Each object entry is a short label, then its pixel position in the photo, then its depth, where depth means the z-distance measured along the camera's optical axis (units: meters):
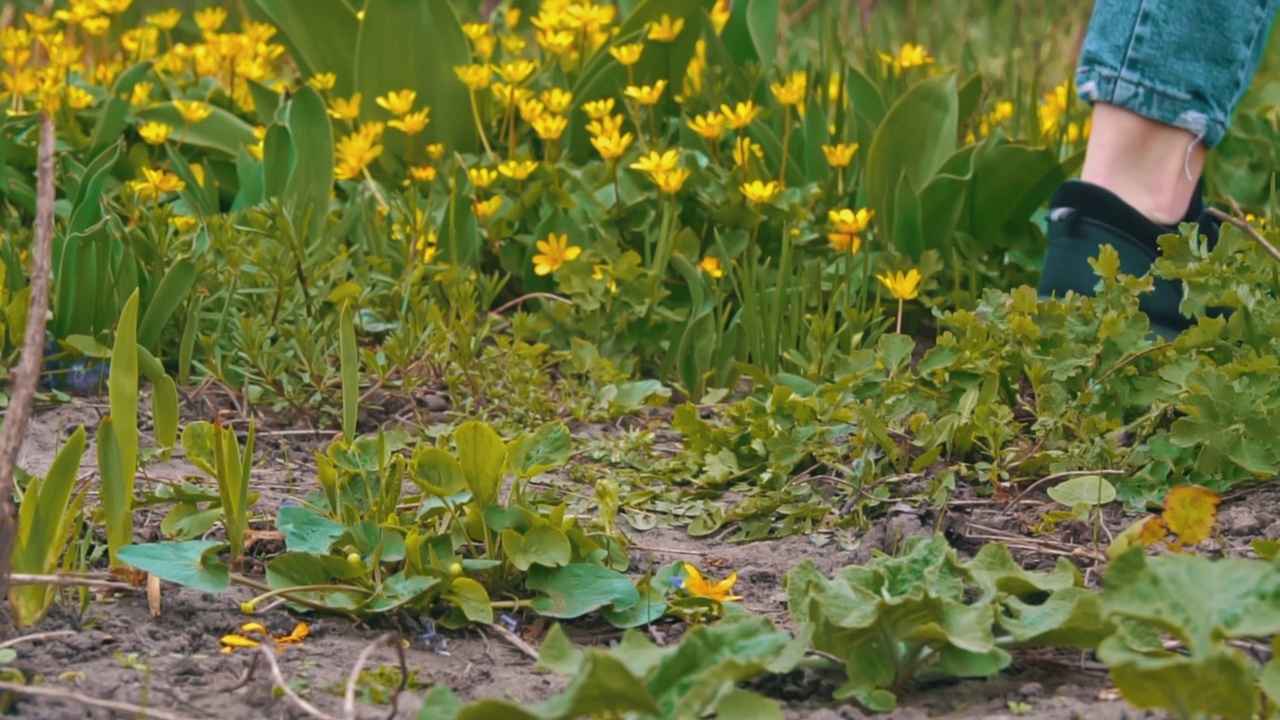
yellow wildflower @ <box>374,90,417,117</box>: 6.11
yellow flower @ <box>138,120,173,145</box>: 6.09
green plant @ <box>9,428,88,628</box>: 3.02
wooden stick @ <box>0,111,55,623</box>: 2.49
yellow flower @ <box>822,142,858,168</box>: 5.91
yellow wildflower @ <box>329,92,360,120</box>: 6.26
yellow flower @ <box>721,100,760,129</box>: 5.80
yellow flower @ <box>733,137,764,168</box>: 5.87
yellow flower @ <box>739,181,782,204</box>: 5.61
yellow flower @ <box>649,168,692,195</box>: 5.60
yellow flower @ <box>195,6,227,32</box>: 7.33
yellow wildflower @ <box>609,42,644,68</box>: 6.23
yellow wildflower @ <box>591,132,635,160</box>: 5.66
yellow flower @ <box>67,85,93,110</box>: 6.50
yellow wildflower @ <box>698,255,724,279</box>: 5.67
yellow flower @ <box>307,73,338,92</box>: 6.54
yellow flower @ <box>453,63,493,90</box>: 6.28
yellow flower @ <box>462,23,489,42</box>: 6.86
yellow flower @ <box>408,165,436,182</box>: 5.97
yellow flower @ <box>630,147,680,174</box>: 5.57
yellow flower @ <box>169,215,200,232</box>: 5.46
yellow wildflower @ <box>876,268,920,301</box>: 5.06
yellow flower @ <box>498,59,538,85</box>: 6.21
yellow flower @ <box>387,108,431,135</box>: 6.09
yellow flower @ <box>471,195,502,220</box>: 5.80
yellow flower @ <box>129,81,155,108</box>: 6.44
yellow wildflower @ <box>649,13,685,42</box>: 6.65
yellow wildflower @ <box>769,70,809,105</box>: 6.09
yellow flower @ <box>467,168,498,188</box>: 5.79
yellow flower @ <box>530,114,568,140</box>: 6.05
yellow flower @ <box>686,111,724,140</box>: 5.98
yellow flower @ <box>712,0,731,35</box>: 7.05
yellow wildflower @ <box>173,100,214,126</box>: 6.11
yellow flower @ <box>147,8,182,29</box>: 7.46
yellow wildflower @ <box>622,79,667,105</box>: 6.01
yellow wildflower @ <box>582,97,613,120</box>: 6.04
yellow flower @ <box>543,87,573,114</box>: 6.10
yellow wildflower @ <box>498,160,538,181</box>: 5.84
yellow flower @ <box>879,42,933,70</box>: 6.49
